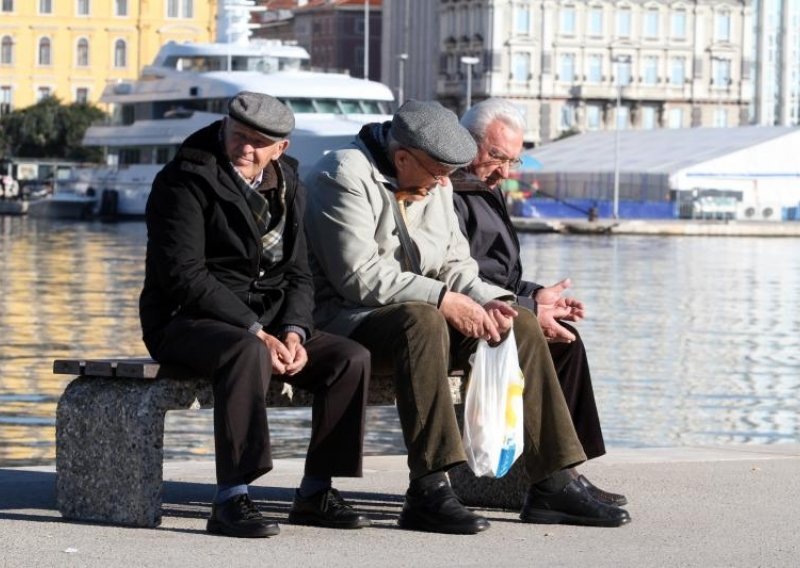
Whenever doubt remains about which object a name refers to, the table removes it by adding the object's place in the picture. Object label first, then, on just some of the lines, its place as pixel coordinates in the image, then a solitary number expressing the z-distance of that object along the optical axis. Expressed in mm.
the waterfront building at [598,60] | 109250
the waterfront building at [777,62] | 120812
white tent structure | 67000
